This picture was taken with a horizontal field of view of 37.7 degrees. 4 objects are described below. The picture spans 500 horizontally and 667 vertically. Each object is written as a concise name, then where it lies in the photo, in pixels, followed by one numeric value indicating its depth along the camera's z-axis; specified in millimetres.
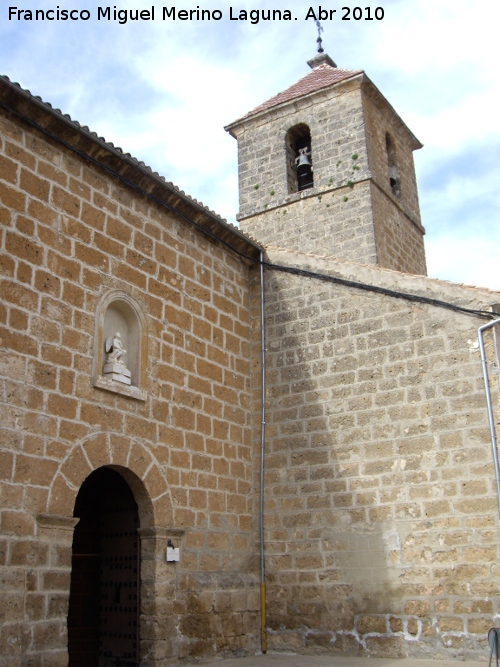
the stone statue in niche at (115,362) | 7137
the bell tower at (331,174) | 13266
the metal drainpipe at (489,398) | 7331
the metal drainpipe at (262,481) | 8336
